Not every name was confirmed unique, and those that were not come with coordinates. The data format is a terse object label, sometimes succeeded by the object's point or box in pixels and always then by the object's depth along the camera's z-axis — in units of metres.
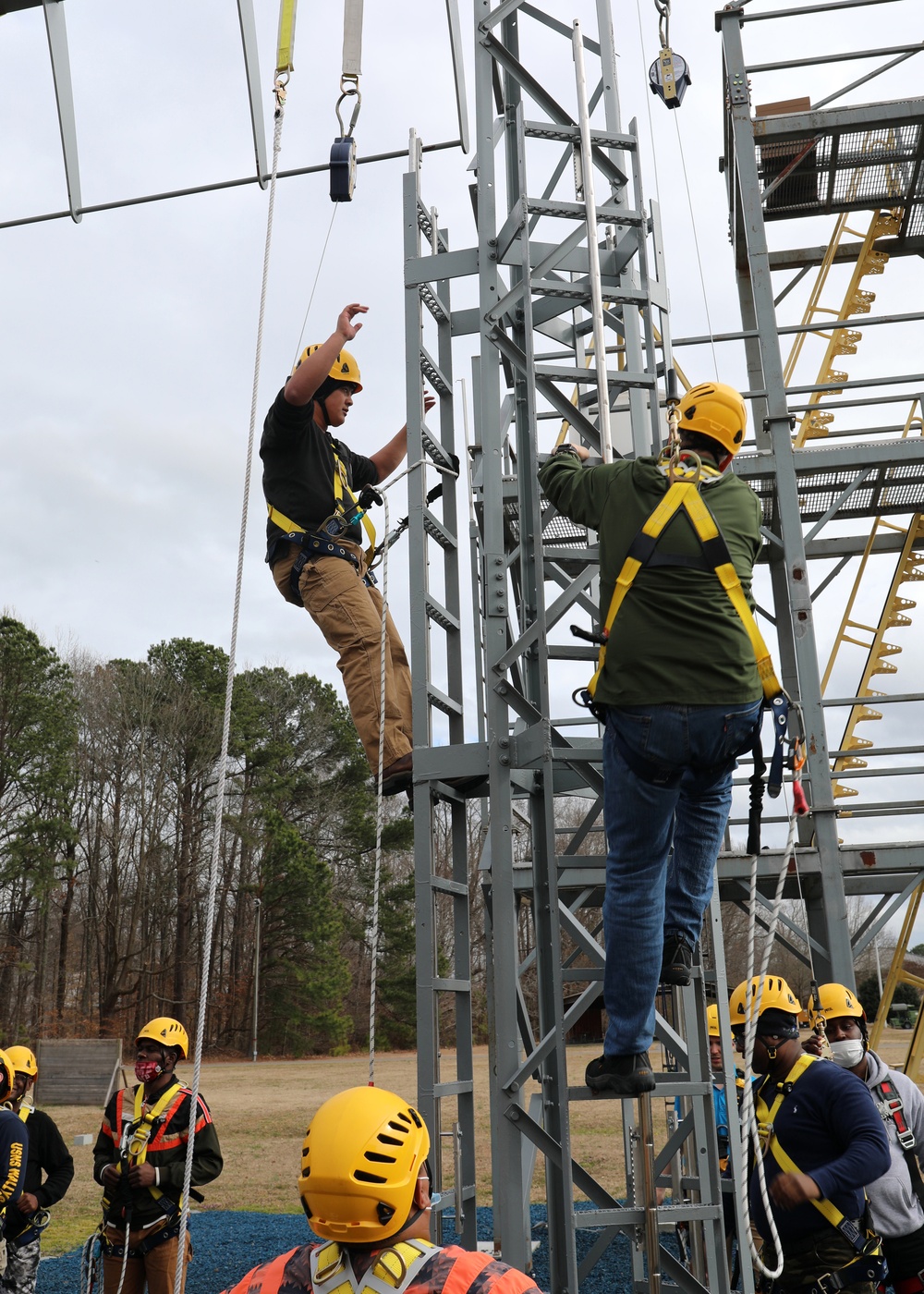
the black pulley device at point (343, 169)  5.62
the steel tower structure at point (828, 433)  10.23
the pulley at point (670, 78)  9.48
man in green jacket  4.07
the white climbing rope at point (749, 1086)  3.68
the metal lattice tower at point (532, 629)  5.18
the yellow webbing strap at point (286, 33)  5.27
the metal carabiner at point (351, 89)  5.42
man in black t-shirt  6.34
